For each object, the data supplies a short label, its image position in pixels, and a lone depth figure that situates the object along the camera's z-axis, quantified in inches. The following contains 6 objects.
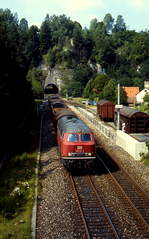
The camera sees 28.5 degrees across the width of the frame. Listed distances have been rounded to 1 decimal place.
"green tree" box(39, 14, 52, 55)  5880.9
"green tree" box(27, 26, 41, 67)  5674.2
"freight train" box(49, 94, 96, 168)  673.6
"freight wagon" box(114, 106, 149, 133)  1195.9
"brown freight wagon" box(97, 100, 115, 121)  1632.6
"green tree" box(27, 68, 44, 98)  2894.2
